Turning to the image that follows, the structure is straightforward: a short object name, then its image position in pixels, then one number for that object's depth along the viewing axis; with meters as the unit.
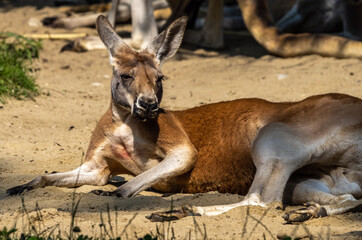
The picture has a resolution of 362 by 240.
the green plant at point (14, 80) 14.29
